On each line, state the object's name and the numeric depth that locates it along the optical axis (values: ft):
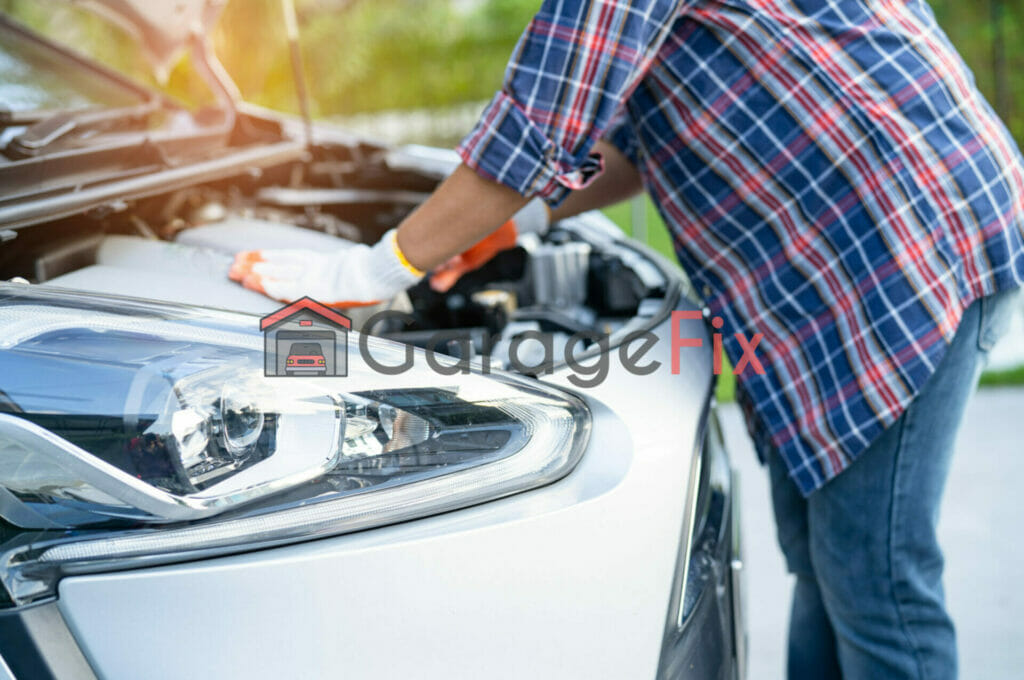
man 3.27
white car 2.48
